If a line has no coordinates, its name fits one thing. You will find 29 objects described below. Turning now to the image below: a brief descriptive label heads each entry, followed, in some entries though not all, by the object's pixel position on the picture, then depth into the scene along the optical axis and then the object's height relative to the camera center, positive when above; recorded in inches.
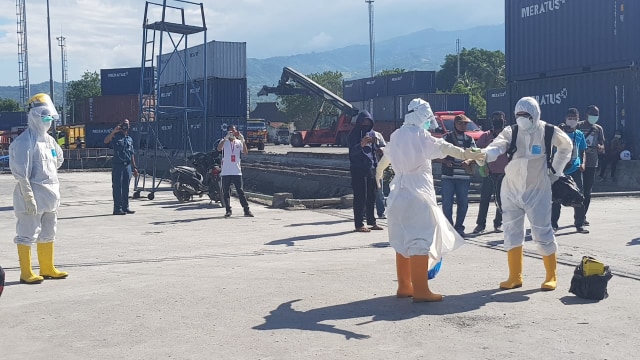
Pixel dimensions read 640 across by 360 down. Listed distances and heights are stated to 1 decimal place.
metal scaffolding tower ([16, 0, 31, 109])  2188.7 +316.0
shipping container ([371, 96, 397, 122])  2136.8 +117.0
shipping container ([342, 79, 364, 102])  2368.4 +191.8
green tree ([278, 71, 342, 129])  3939.5 +216.7
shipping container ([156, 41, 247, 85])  1626.5 +199.1
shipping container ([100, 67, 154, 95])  2148.1 +204.8
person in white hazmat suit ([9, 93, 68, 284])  327.6 -16.0
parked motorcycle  708.4 -24.8
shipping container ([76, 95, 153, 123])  2049.8 +124.1
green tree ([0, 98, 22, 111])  4199.1 +279.6
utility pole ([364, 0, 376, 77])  3171.8 +502.5
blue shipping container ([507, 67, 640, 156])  871.7 +59.4
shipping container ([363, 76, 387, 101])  2249.0 +188.3
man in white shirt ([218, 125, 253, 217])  583.8 -10.8
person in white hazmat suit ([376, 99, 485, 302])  277.4 -22.6
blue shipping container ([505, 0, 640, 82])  881.5 +138.9
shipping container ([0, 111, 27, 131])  2804.6 +130.1
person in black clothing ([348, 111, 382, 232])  478.8 -13.4
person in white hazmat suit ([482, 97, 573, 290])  298.5 -16.6
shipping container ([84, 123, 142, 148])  2052.2 +55.7
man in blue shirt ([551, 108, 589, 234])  442.5 -8.3
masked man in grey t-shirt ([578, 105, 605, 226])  476.7 -0.5
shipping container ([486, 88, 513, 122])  1323.6 +83.7
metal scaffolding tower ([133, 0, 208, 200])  764.0 +113.4
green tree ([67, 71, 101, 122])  3710.6 +339.8
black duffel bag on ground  275.9 -49.4
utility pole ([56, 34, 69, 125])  3628.4 +407.4
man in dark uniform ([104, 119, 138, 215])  617.1 -10.2
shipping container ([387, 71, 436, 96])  2130.9 +187.3
